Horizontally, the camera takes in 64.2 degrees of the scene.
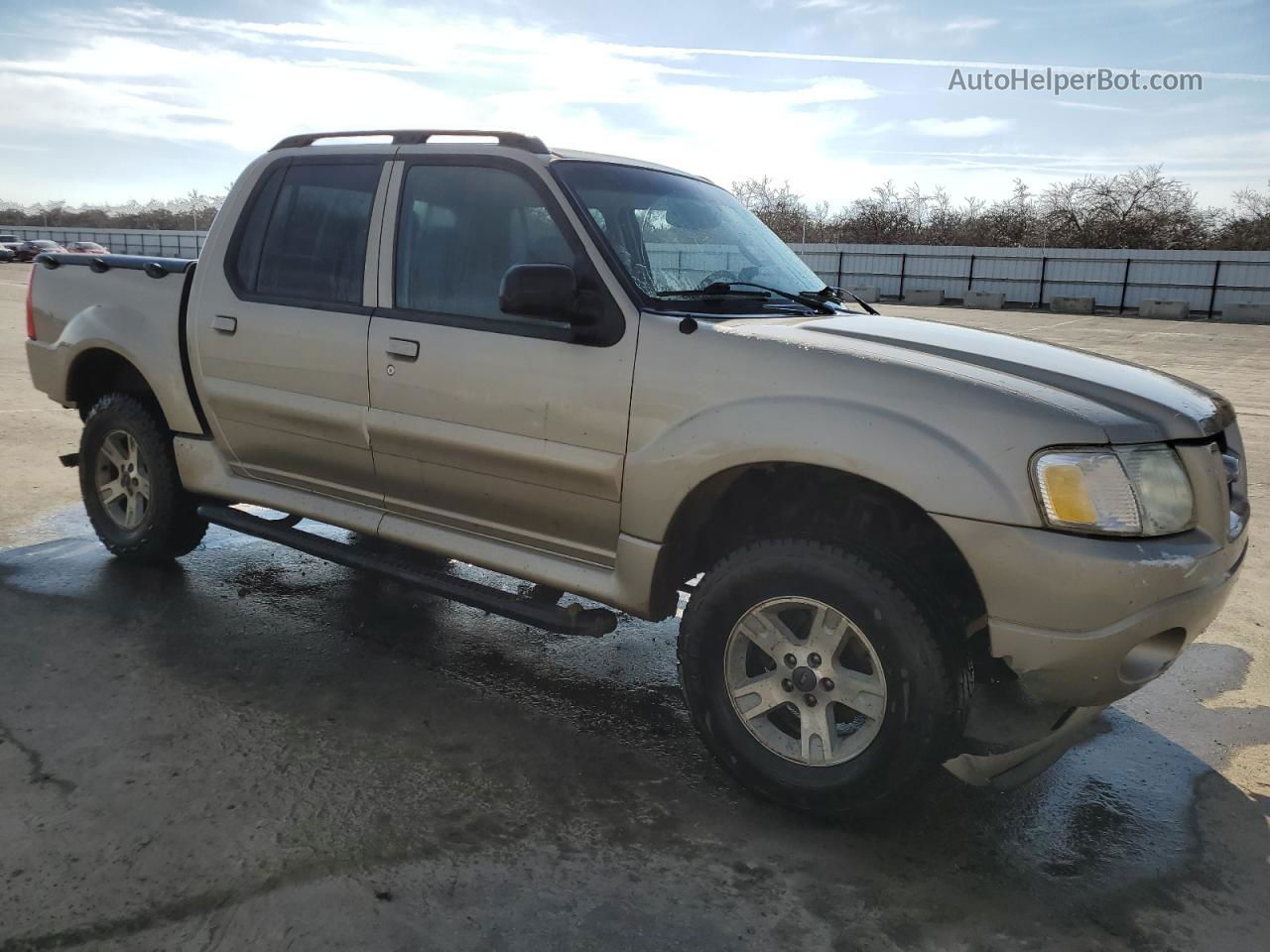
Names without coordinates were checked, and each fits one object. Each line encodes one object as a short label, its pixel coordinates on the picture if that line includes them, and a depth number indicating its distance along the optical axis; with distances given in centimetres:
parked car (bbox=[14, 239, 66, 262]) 4791
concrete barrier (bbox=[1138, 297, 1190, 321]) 2961
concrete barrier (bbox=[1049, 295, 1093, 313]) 3158
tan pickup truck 263
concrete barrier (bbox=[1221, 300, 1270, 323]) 2873
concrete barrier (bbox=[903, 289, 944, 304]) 3419
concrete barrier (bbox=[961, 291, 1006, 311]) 3266
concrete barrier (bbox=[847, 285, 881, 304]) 3512
